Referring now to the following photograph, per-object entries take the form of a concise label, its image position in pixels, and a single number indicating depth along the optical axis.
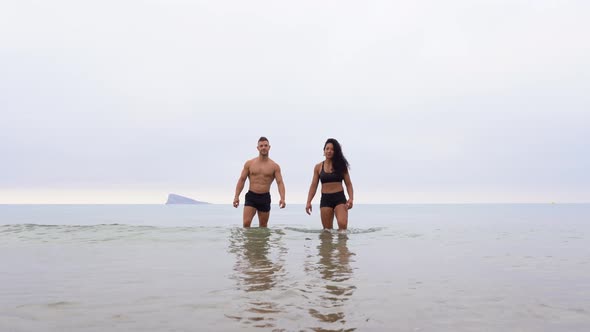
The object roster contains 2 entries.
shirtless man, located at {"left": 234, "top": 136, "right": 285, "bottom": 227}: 12.27
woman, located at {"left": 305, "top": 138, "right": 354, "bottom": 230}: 11.47
